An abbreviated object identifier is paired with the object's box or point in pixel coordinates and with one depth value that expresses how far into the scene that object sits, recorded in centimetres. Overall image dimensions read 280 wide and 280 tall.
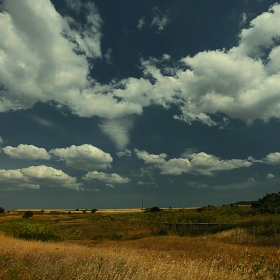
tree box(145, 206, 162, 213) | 8948
